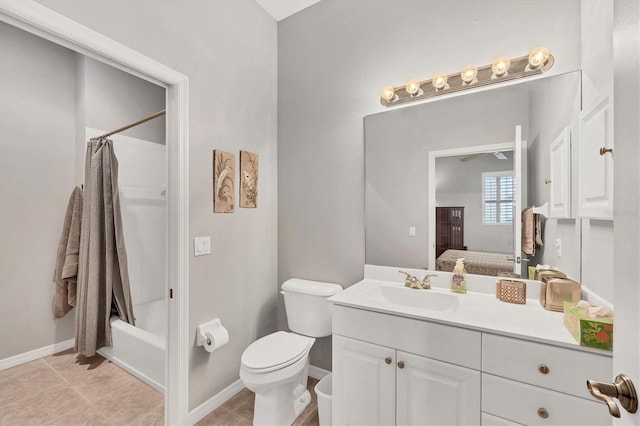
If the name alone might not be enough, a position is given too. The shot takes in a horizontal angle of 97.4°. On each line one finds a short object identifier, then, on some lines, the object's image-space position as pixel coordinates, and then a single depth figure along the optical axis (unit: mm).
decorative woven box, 1447
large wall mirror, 1438
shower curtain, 2322
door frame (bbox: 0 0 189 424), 1645
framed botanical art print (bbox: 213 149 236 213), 1862
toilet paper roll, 1729
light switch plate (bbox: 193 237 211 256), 1735
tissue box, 954
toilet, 1538
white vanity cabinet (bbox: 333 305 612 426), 1014
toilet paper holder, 1738
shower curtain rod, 1958
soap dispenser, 1638
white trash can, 1602
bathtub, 2059
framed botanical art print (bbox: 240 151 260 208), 2066
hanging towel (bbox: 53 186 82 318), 2432
